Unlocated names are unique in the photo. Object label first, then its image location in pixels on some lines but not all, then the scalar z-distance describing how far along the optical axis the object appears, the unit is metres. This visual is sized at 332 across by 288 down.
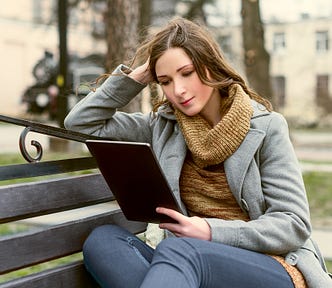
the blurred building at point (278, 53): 23.97
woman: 2.12
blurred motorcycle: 20.48
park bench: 2.15
